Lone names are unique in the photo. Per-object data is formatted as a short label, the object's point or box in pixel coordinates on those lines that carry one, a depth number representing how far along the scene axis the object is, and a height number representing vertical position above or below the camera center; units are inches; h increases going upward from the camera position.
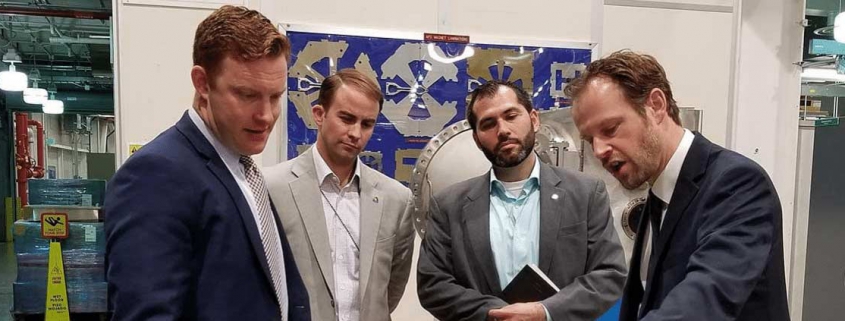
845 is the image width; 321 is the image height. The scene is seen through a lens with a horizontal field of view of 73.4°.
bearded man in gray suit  59.1 -10.7
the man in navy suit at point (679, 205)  38.2 -5.0
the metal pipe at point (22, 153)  402.3 -22.9
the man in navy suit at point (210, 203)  33.7 -5.0
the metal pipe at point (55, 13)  211.2 +41.1
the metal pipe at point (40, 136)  454.9 -12.3
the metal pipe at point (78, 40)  258.8 +37.8
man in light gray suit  61.1 -9.3
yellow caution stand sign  130.3 -34.9
